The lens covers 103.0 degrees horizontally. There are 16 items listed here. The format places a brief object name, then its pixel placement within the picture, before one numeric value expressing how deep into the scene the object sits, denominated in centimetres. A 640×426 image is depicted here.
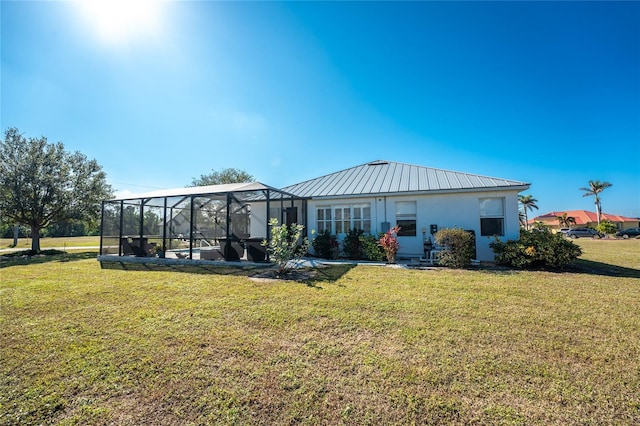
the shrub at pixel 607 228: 3480
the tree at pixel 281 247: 776
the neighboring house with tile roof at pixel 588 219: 4959
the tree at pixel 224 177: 3456
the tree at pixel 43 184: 1538
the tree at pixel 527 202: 4899
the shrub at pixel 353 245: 1107
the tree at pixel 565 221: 4719
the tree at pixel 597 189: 4606
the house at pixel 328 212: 1019
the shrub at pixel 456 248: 892
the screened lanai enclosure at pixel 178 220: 1109
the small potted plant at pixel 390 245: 967
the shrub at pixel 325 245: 1141
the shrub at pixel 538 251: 824
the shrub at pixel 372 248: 1032
